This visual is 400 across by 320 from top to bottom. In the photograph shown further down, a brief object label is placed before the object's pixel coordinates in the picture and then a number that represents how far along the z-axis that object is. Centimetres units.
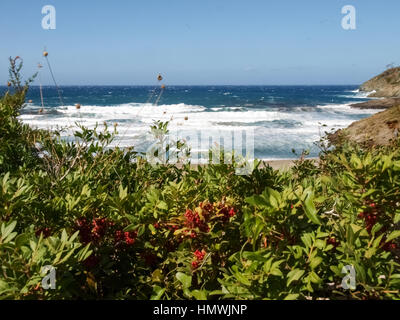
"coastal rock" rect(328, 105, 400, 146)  1491
